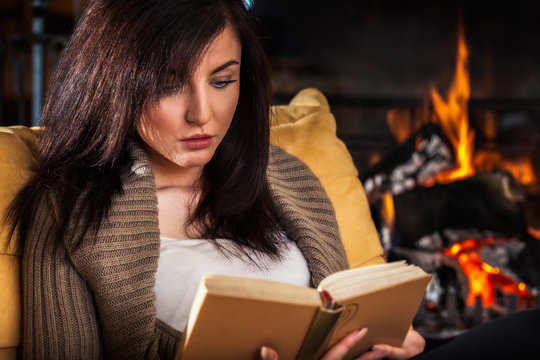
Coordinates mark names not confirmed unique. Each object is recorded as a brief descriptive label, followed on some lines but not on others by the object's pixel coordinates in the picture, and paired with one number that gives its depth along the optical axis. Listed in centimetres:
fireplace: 227
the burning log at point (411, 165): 218
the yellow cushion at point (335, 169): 134
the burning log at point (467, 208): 201
